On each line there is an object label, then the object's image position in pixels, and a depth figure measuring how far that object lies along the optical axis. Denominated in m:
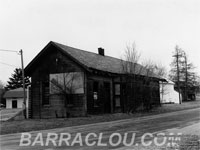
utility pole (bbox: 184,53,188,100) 59.56
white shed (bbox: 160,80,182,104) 56.16
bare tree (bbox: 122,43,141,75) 27.03
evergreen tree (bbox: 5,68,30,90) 76.00
